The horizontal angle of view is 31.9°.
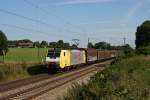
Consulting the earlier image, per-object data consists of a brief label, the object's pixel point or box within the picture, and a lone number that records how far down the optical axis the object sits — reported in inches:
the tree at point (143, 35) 2845.4
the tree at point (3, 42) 2776.4
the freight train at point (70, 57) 1078.4
